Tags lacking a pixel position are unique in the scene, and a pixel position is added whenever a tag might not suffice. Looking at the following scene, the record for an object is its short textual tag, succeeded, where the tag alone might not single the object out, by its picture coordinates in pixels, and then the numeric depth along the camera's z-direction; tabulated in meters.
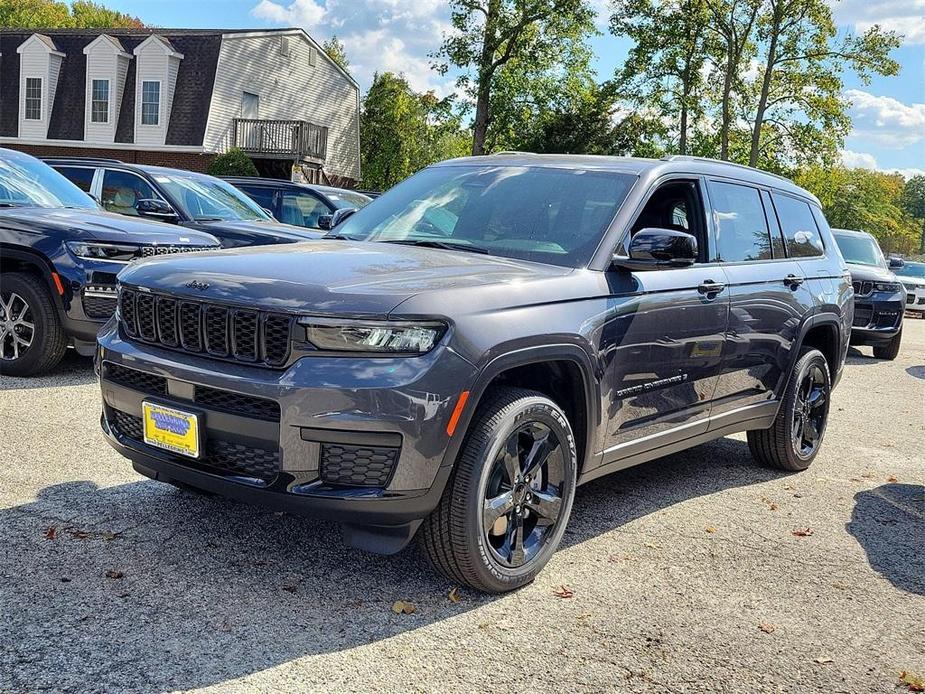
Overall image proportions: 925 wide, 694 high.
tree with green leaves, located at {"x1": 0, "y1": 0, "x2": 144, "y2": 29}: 64.12
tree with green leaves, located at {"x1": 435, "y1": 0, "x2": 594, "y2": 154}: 38.84
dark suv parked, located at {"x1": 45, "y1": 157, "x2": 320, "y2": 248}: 9.75
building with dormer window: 33.78
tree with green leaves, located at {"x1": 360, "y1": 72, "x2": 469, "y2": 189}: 49.28
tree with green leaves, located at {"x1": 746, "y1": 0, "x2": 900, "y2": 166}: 36.16
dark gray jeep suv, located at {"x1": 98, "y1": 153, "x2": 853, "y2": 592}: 3.36
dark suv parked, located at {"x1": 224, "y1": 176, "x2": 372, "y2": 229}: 13.02
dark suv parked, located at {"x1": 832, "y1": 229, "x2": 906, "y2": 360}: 13.55
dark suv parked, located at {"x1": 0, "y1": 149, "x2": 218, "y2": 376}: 7.10
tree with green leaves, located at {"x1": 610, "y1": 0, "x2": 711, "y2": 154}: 39.25
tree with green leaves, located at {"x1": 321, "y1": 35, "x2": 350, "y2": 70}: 70.25
